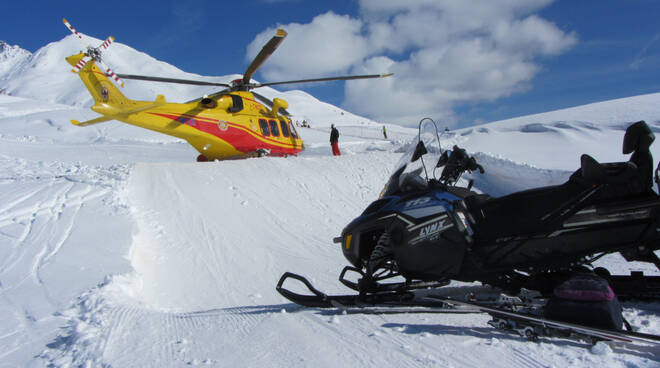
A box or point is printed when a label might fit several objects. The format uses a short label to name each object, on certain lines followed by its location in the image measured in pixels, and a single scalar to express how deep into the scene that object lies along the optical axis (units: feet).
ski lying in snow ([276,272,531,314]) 9.91
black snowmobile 9.50
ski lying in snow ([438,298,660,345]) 7.88
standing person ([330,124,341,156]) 53.26
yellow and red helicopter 34.35
